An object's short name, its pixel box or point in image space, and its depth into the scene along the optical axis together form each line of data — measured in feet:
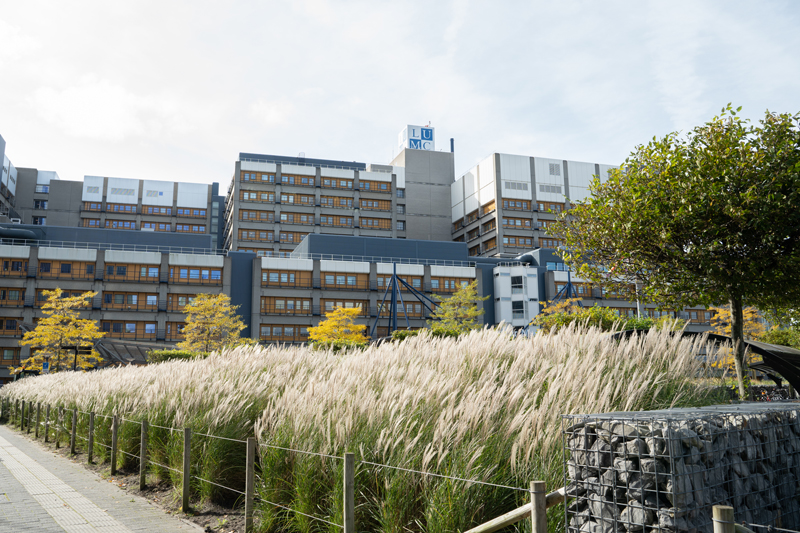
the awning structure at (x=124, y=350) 117.39
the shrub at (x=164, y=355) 100.38
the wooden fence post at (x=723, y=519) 8.18
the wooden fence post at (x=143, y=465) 28.92
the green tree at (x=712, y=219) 34.04
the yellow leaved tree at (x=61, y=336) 139.44
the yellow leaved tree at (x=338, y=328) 165.39
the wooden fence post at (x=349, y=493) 15.87
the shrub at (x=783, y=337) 127.65
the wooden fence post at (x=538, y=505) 11.23
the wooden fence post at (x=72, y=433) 42.57
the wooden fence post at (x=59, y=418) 47.93
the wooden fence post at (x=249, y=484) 20.12
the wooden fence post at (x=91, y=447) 37.78
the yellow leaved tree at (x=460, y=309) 176.58
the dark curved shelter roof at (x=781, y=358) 41.16
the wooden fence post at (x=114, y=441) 33.50
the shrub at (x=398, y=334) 82.91
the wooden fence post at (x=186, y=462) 24.44
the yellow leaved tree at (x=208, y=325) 159.02
